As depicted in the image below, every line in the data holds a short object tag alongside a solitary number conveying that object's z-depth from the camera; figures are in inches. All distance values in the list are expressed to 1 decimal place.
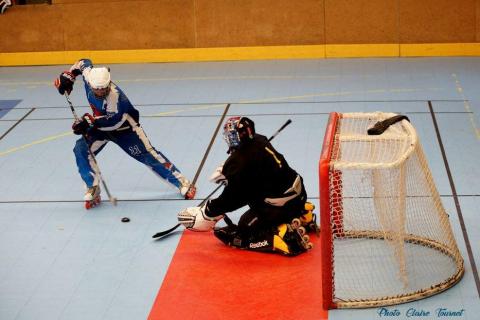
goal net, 577.6
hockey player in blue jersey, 751.1
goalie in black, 644.1
